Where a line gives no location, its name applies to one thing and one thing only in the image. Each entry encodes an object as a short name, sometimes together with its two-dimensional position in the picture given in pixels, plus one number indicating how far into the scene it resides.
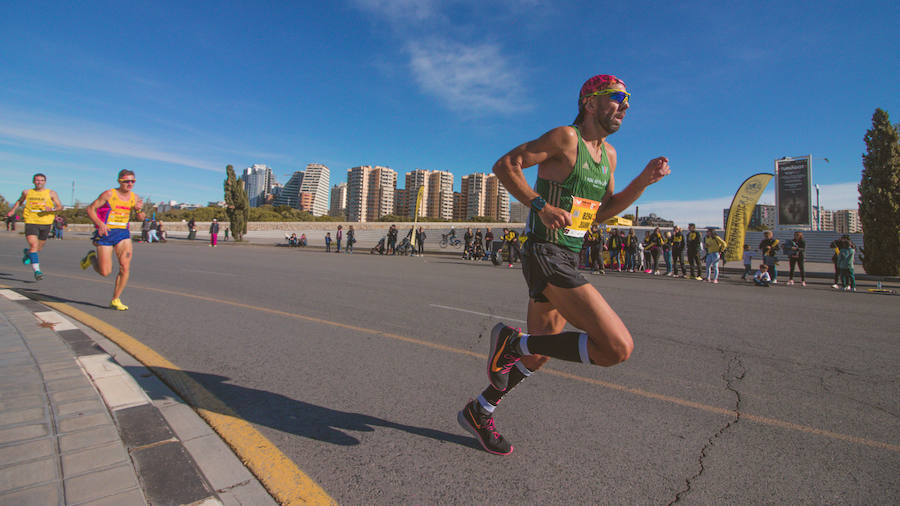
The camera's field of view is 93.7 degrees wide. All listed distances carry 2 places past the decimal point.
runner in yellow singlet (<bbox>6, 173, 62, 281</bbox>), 7.62
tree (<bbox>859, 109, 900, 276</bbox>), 17.25
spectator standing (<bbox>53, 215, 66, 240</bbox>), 28.23
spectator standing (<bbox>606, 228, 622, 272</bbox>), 18.06
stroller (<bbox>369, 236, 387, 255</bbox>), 25.37
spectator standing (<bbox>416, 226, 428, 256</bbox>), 24.71
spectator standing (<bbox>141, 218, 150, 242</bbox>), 28.49
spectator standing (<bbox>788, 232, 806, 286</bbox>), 13.16
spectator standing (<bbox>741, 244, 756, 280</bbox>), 14.45
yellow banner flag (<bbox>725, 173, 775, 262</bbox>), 15.49
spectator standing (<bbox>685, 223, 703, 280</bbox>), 14.52
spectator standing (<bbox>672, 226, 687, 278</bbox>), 15.56
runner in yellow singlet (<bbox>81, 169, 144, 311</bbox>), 5.57
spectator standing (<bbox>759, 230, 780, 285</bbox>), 13.30
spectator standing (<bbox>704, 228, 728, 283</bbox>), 13.51
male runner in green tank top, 2.10
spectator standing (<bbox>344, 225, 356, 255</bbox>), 26.16
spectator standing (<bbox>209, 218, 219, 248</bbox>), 27.73
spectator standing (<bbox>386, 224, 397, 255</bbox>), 25.17
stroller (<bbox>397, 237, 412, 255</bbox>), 25.72
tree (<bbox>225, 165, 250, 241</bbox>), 32.75
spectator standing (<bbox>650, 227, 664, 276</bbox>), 16.70
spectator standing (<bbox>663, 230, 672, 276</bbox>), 16.41
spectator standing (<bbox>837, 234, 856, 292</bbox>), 11.92
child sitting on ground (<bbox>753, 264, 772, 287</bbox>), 12.44
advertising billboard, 27.86
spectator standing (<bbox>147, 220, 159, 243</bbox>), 28.79
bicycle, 35.28
